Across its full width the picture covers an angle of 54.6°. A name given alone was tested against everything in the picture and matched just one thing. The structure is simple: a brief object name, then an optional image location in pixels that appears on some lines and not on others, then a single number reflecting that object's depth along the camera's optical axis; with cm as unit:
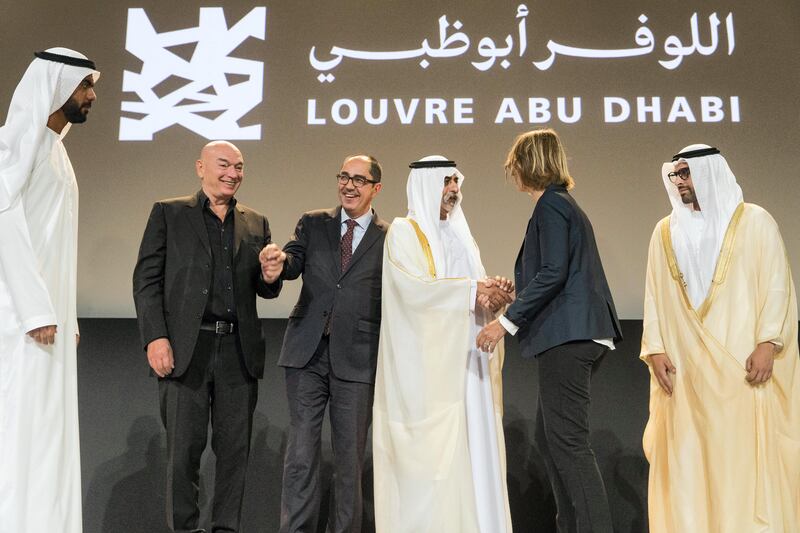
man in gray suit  326
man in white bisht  301
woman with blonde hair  293
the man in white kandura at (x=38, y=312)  261
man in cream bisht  299
